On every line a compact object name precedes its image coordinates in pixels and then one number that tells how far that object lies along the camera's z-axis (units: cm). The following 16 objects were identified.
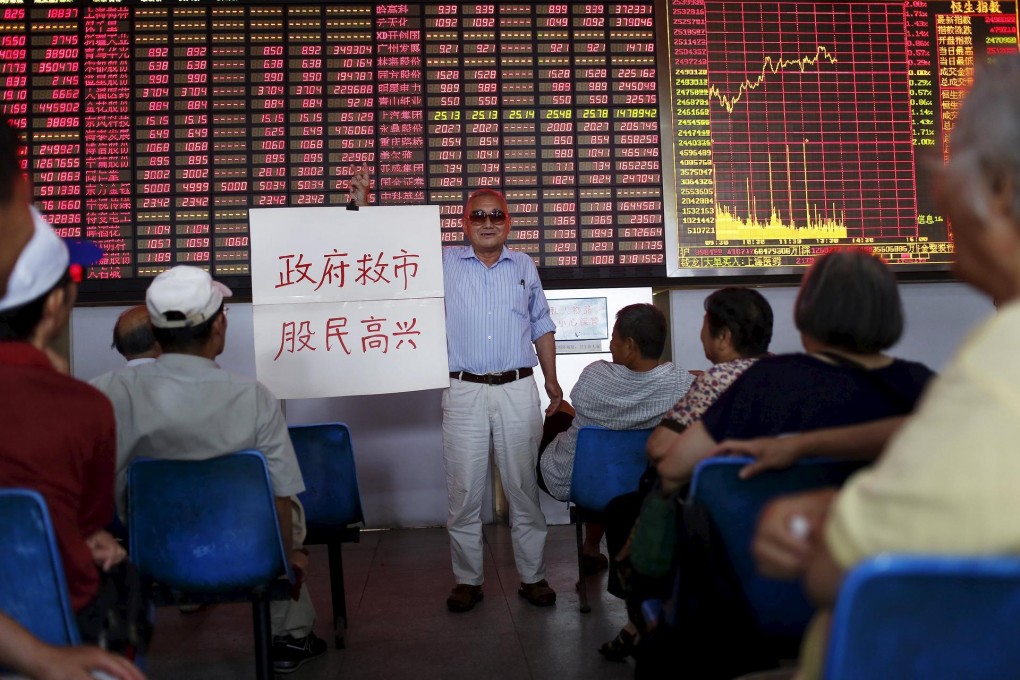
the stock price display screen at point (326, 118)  410
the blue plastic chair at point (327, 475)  278
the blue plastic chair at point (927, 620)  73
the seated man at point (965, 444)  67
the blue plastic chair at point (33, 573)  122
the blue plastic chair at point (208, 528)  199
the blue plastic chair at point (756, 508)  153
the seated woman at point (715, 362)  211
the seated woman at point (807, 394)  149
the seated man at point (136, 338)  312
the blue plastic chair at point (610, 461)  291
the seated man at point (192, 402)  208
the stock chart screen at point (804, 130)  433
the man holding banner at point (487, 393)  343
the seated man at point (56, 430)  122
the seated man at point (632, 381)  307
